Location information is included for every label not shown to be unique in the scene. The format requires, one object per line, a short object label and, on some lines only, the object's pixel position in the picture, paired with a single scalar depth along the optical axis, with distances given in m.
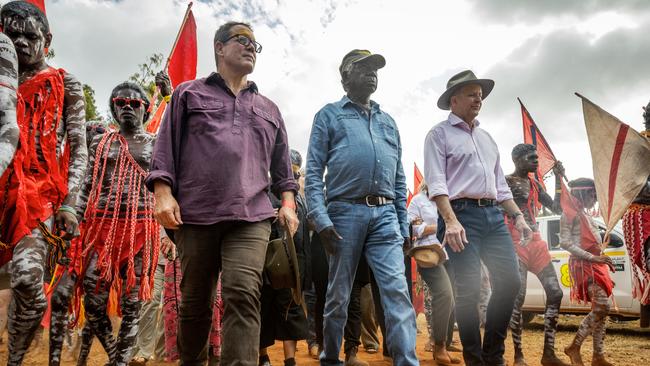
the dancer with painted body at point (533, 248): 5.11
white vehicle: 8.07
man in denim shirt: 3.26
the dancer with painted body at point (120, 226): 3.84
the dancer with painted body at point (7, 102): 2.35
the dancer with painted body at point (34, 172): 2.65
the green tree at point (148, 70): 18.94
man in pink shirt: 3.56
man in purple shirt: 2.47
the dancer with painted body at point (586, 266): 5.32
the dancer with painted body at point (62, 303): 3.63
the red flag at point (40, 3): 4.19
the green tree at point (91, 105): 19.61
